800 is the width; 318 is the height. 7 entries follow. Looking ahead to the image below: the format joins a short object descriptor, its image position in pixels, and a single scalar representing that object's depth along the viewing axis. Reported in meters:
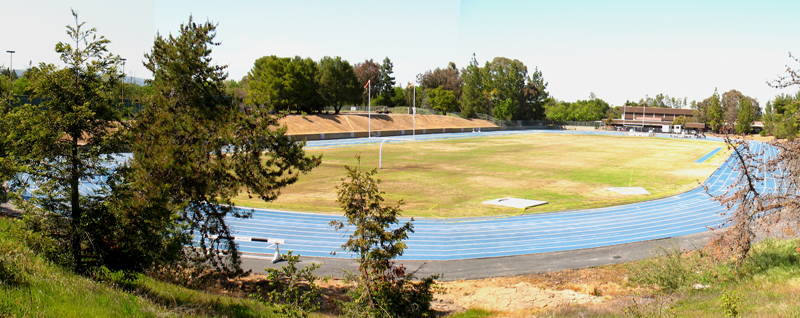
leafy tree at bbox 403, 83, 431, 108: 104.44
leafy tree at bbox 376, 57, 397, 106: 109.75
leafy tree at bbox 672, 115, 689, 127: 104.89
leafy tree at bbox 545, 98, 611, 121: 114.25
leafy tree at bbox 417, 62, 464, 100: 118.12
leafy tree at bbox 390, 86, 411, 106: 110.19
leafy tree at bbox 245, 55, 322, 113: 71.44
